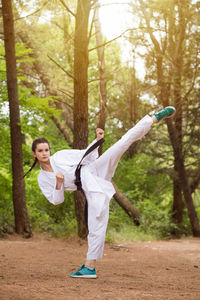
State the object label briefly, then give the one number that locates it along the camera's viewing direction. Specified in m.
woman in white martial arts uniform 5.00
